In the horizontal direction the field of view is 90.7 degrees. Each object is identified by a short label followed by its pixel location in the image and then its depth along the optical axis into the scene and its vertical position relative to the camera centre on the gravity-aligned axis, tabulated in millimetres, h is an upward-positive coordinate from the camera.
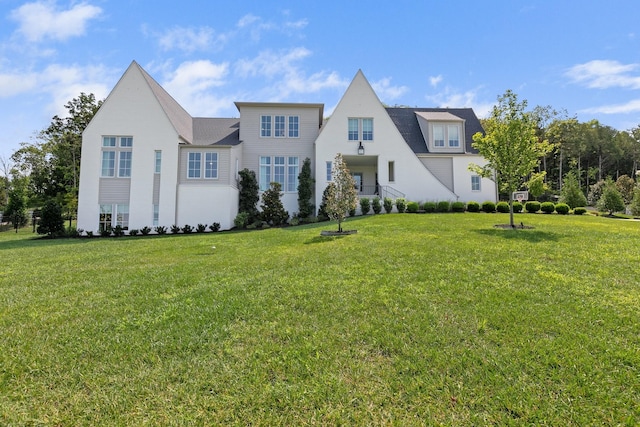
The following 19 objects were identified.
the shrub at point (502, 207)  20078 +1487
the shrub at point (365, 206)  19766 +1492
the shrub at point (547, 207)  20406 +1524
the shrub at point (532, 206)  20703 +1604
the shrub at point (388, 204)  19703 +1616
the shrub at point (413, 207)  19592 +1434
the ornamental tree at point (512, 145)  12477 +3442
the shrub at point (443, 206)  20047 +1535
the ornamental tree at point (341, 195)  12820 +1420
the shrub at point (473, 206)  20131 +1545
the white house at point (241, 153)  19703 +5189
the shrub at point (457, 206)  19848 +1520
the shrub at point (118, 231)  18984 -126
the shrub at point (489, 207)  20062 +1489
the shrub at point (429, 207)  20062 +1469
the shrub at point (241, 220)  19859 +594
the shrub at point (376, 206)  19750 +1497
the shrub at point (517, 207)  20950 +1571
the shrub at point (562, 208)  20203 +1446
